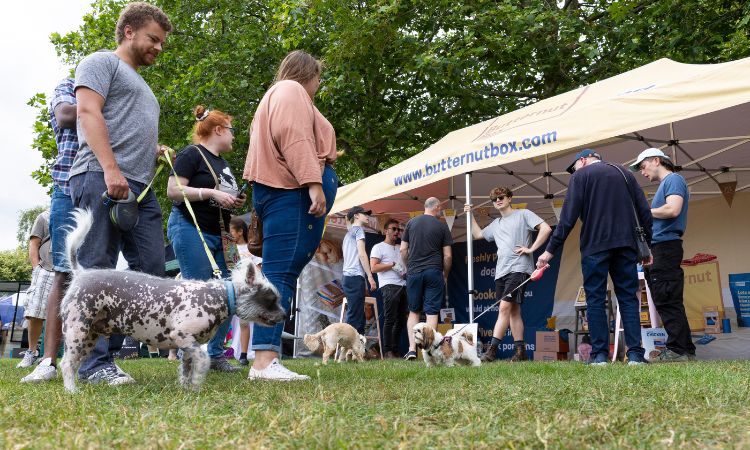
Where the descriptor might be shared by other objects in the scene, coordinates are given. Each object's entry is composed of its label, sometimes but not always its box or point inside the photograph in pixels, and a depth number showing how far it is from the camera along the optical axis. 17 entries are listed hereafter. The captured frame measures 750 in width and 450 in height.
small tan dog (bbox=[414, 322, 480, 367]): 6.68
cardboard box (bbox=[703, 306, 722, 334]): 7.69
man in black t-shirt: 8.24
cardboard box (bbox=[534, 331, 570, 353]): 9.23
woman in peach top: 3.76
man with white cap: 6.29
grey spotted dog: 3.21
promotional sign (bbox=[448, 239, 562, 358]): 10.44
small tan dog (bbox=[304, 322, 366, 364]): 8.54
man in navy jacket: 5.82
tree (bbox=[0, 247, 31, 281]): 54.12
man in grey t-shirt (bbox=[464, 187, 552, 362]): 7.89
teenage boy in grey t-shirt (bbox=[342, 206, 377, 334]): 9.78
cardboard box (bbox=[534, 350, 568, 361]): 9.16
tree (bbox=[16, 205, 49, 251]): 62.78
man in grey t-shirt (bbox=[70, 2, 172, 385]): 3.71
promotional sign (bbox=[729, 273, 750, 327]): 7.93
